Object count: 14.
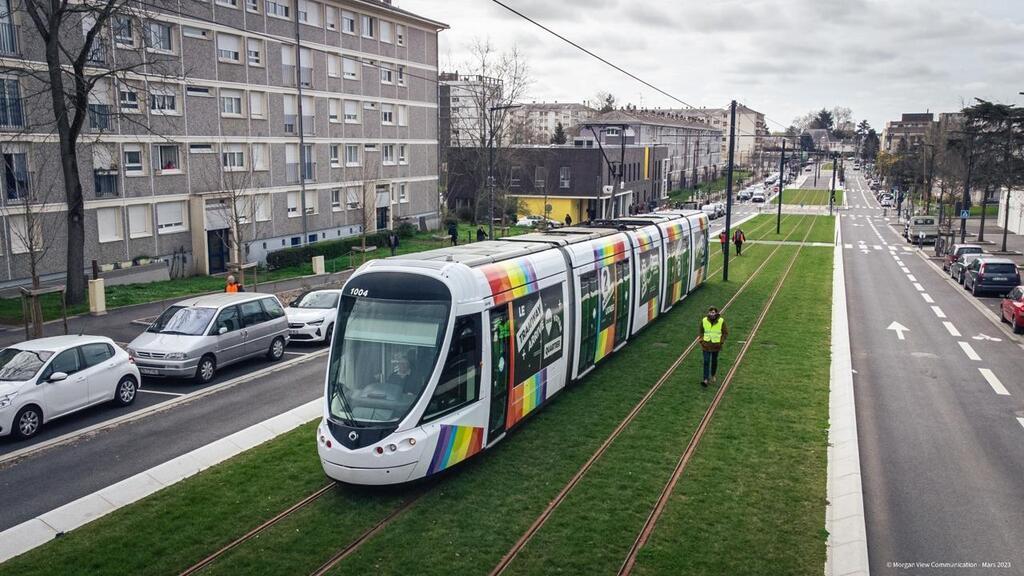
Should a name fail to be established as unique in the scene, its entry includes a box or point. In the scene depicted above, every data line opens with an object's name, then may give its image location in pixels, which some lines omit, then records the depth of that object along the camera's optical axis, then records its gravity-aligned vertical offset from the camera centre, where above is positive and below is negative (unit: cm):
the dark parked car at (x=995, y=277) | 3017 -383
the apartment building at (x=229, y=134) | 2870 +191
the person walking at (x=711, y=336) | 1585 -321
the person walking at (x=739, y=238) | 4106 -324
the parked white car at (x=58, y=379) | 1307 -365
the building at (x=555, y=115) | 16888 +1332
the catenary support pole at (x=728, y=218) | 3060 -179
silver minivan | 1677 -365
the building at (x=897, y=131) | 17801 +1084
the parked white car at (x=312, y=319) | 2120 -391
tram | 1003 -255
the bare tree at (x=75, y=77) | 2347 +338
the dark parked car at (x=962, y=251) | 3675 -343
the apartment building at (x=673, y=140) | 8650 +463
